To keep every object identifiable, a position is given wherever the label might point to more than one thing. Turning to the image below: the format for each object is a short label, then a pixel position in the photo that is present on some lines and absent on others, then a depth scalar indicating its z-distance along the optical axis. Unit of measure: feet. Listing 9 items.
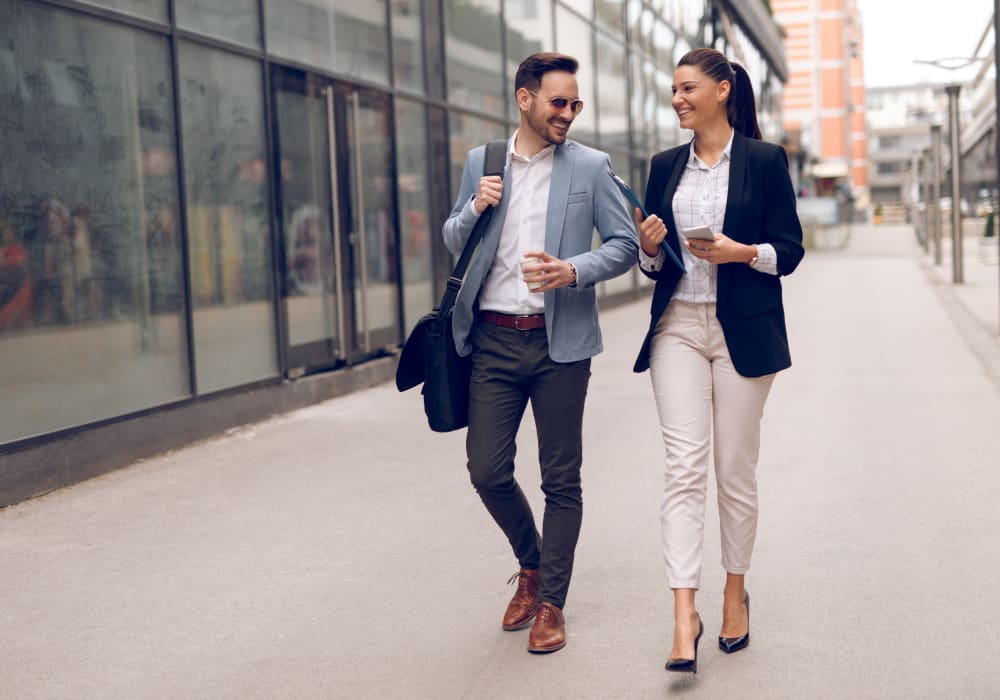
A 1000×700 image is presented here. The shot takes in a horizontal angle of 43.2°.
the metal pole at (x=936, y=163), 99.66
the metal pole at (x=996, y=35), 42.65
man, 13.93
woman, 13.15
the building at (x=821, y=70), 306.35
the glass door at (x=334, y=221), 34.45
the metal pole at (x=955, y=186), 71.77
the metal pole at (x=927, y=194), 120.38
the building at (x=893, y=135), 493.77
